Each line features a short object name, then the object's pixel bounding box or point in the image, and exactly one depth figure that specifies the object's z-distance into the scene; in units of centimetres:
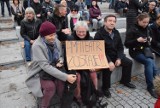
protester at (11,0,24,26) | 732
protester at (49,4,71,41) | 494
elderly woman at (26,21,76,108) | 317
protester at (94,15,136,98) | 411
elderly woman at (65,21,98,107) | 352
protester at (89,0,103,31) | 845
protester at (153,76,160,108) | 214
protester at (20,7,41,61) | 520
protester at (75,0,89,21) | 878
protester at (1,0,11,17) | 949
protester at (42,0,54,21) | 721
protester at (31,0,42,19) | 732
